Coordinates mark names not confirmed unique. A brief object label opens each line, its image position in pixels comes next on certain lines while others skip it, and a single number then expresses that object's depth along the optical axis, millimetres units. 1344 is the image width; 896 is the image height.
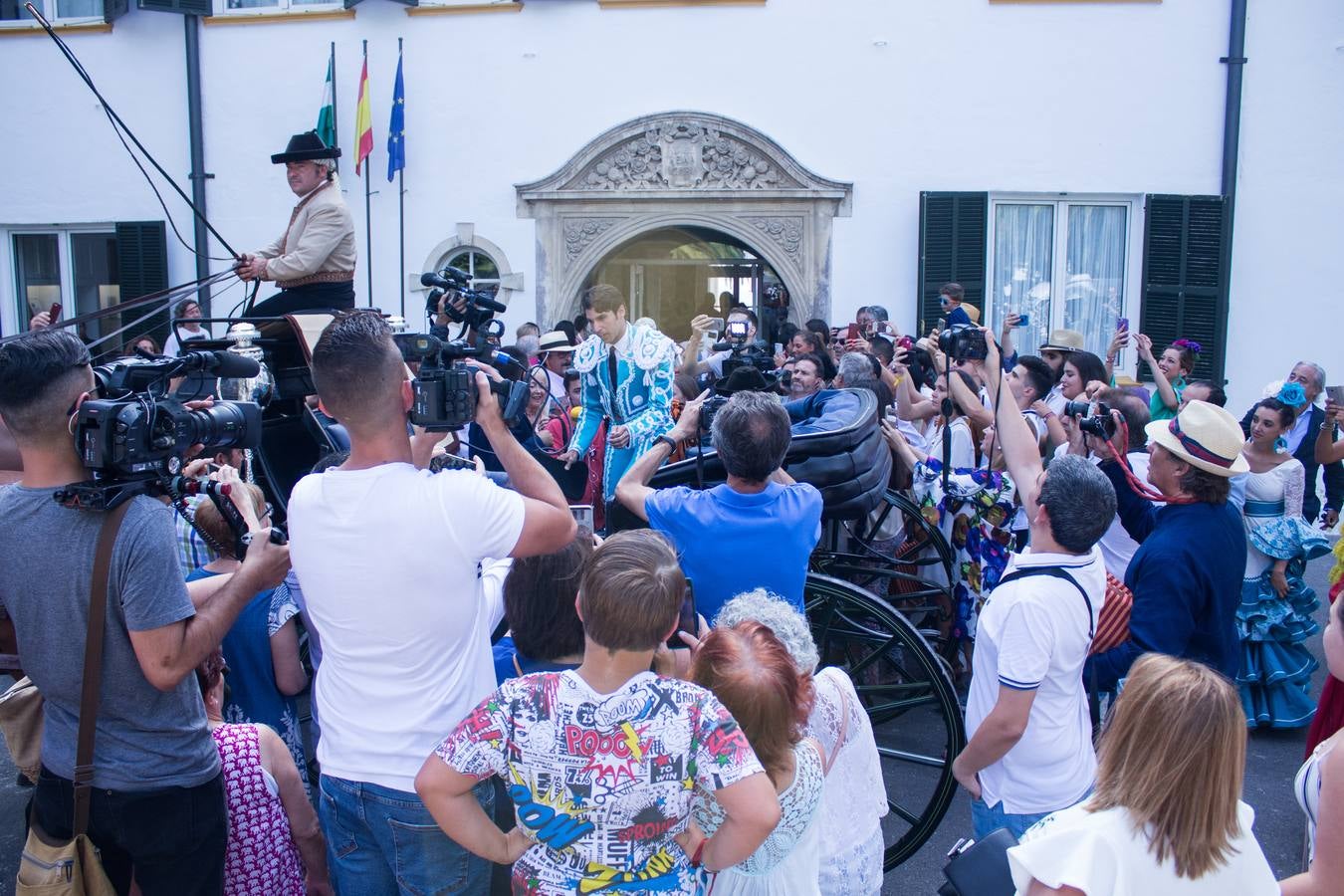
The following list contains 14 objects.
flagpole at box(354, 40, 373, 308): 10523
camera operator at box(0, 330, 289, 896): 2199
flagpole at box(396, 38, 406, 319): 10578
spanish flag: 10273
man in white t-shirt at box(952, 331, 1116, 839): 2658
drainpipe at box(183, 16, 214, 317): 10758
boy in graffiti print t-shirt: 1865
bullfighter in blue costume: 5184
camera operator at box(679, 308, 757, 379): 6562
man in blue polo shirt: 3096
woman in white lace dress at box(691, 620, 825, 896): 2072
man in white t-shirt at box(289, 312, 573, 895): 2145
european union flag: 10305
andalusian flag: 10359
